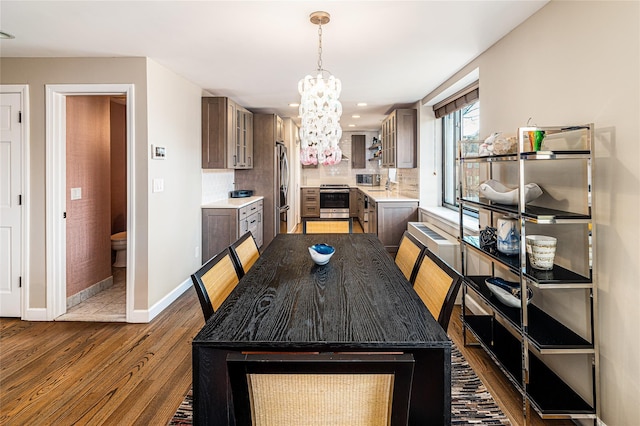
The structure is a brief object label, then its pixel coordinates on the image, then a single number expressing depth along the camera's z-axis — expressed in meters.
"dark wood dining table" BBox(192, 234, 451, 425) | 1.21
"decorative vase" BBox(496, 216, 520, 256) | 2.18
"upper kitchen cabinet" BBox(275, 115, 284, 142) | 5.92
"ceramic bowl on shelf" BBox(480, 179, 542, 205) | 2.11
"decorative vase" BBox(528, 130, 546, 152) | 1.89
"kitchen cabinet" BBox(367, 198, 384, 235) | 5.40
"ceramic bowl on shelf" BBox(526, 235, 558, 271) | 1.87
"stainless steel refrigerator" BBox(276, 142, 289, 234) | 6.03
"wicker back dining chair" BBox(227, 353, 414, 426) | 0.80
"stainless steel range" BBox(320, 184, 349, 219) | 9.23
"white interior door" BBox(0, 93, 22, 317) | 3.12
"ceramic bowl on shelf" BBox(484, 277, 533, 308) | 2.10
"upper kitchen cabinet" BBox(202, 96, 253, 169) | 4.51
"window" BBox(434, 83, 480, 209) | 3.91
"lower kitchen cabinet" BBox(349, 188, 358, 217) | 9.33
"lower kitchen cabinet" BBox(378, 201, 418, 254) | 5.29
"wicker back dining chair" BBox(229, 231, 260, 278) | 2.19
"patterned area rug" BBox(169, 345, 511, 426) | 1.87
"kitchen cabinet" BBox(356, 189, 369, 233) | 7.12
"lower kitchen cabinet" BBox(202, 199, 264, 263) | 4.45
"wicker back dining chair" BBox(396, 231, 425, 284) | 2.14
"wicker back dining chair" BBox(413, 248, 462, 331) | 1.51
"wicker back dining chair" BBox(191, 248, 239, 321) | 1.57
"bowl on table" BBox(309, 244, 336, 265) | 2.14
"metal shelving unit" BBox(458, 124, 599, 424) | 1.73
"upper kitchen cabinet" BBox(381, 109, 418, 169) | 5.33
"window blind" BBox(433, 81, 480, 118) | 3.80
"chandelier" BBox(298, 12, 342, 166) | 2.35
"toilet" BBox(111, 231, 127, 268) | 4.54
